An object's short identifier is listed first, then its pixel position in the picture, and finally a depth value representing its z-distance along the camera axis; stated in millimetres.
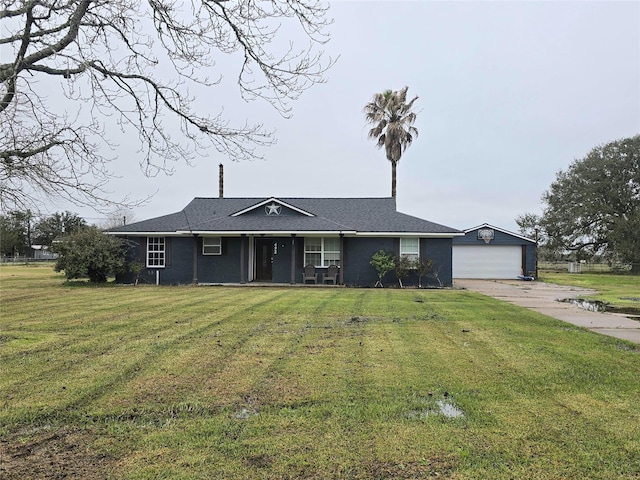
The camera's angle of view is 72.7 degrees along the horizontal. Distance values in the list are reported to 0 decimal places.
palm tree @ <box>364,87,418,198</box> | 28250
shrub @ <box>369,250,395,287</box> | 18203
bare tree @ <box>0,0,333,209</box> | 6281
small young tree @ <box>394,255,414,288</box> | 18344
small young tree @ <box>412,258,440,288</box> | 18305
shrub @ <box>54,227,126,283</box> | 18484
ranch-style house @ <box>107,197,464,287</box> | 18531
